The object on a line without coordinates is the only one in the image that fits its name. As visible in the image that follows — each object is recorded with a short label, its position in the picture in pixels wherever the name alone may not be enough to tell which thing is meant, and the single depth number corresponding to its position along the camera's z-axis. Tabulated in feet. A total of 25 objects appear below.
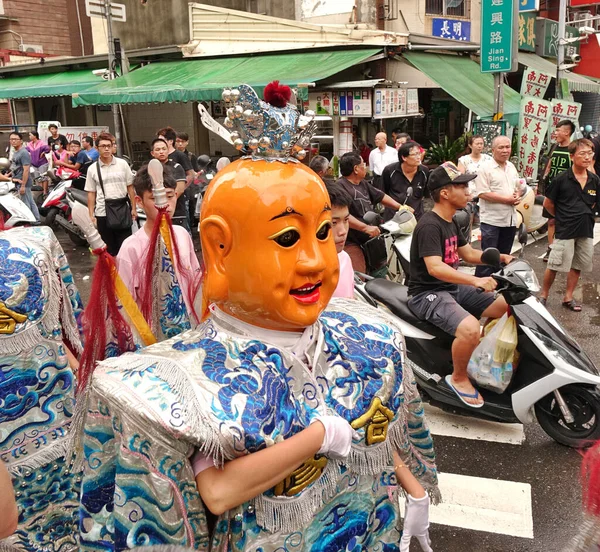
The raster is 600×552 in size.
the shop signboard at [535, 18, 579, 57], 65.41
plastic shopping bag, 12.58
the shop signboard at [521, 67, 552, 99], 39.47
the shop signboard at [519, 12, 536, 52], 60.87
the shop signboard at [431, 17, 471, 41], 51.80
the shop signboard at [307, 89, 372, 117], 40.63
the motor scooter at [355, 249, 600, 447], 12.03
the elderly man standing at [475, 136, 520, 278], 21.18
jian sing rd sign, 32.12
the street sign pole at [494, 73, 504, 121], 34.12
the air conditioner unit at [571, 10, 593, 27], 73.82
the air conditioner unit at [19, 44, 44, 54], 79.20
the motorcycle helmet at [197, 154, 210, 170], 32.76
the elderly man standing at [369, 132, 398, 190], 32.07
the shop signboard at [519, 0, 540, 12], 50.06
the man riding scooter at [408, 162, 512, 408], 12.67
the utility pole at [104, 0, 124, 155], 43.21
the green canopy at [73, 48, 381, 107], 41.50
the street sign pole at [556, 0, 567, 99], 49.33
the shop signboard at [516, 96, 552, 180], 35.65
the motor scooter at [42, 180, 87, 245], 32.93
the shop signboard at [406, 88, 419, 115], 42.15
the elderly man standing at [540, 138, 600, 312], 19.92
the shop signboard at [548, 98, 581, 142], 38.83
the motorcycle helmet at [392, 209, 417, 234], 16.91
